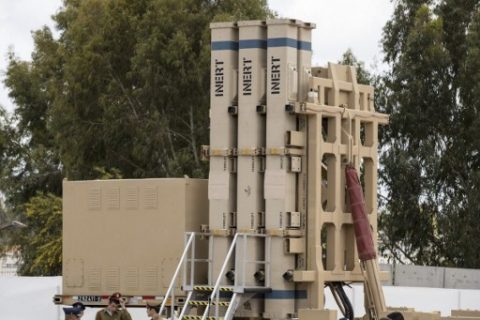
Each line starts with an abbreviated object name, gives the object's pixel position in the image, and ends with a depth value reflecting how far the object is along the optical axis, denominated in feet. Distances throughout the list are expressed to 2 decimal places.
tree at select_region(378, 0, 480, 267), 169.99
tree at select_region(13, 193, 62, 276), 183.01
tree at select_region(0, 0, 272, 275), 183.32
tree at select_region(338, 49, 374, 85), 175.94
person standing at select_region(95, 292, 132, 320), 73.00
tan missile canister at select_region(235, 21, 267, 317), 73.56
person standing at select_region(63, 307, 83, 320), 68.33
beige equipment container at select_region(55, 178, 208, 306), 75.05
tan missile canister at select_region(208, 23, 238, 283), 74.28
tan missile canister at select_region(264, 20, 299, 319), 72.90
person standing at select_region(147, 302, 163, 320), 71.67
